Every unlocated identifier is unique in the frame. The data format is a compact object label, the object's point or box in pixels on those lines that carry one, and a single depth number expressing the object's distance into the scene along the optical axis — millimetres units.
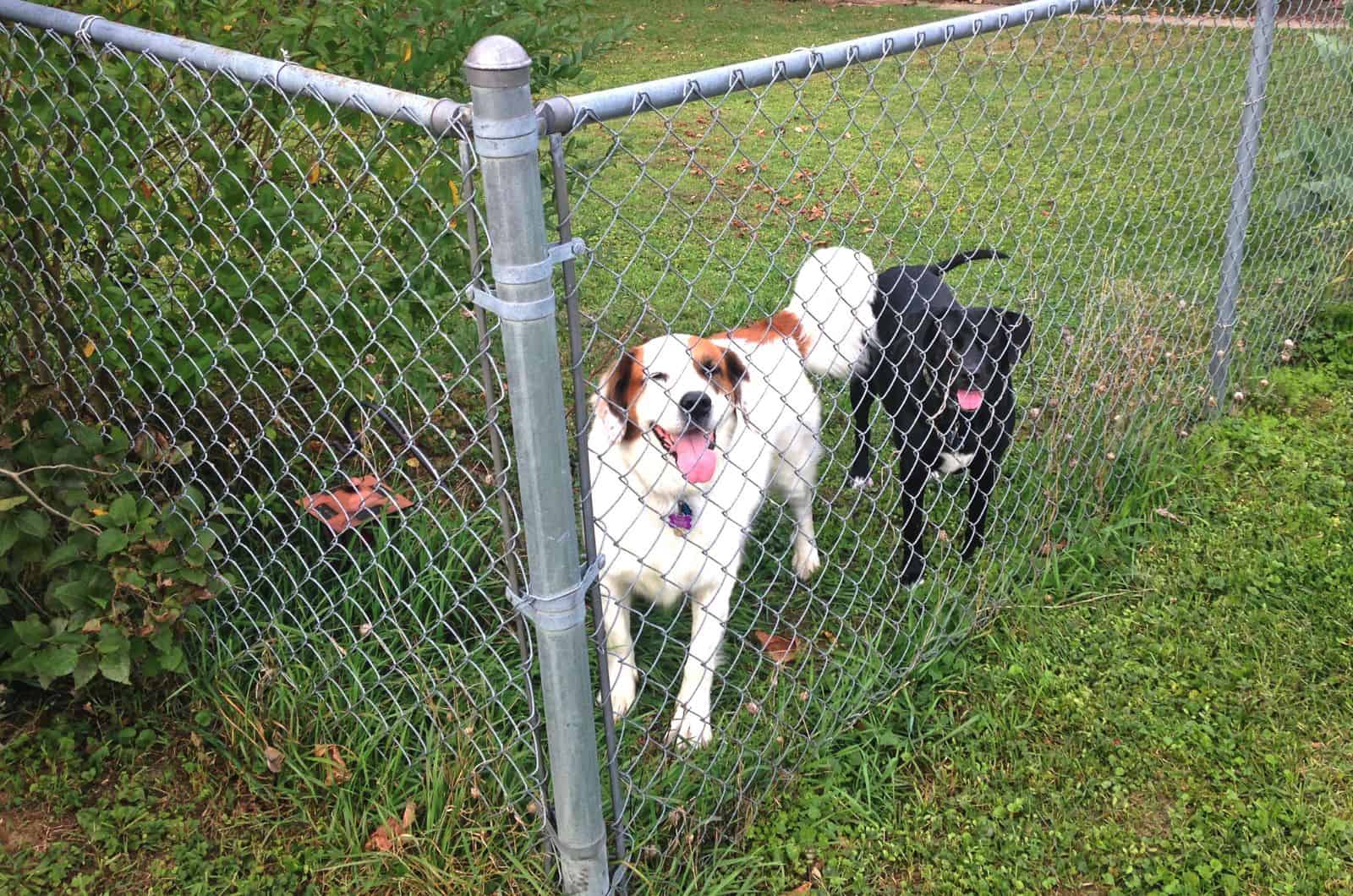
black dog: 3246
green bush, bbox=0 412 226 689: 2260
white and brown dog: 2484
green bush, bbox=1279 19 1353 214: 4656
